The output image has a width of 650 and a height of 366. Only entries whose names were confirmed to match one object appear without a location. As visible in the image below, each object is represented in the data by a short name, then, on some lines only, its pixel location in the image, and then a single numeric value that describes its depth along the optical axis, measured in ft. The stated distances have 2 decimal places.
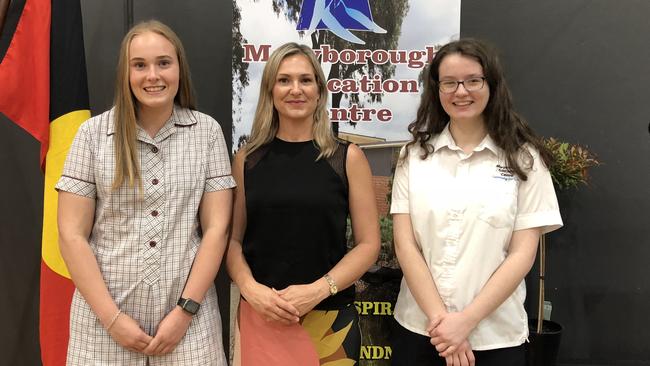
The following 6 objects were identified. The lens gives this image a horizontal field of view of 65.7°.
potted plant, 8.39
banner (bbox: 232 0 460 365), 8.63
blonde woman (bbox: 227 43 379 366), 5.69
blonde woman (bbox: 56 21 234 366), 5.11
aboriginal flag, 7.37
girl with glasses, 5.32
